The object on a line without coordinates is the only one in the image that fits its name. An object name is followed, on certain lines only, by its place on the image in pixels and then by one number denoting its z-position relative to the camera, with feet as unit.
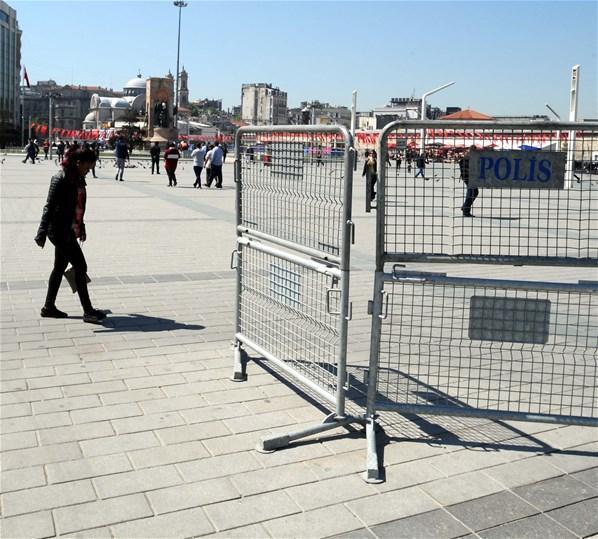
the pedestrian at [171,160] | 83.66
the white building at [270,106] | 620.49
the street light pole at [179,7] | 251.80
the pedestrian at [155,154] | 114.09
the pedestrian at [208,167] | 81.87
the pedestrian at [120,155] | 93.86
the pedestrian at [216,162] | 80.43
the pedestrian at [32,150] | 139.44
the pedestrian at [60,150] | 134.46
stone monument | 274.77
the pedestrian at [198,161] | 83.67
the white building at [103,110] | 485.56
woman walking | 21.30
